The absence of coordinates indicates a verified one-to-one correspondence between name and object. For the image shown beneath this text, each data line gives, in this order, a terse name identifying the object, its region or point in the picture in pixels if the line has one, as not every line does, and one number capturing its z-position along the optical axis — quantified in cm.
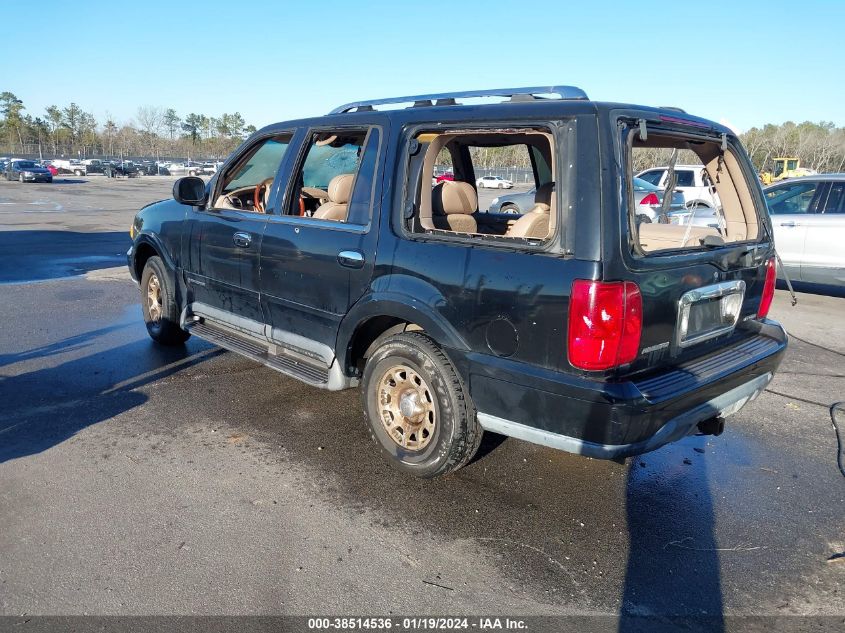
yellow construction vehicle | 4328
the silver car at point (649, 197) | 1095
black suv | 292
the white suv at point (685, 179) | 1364
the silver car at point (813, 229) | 869
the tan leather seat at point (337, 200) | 427
